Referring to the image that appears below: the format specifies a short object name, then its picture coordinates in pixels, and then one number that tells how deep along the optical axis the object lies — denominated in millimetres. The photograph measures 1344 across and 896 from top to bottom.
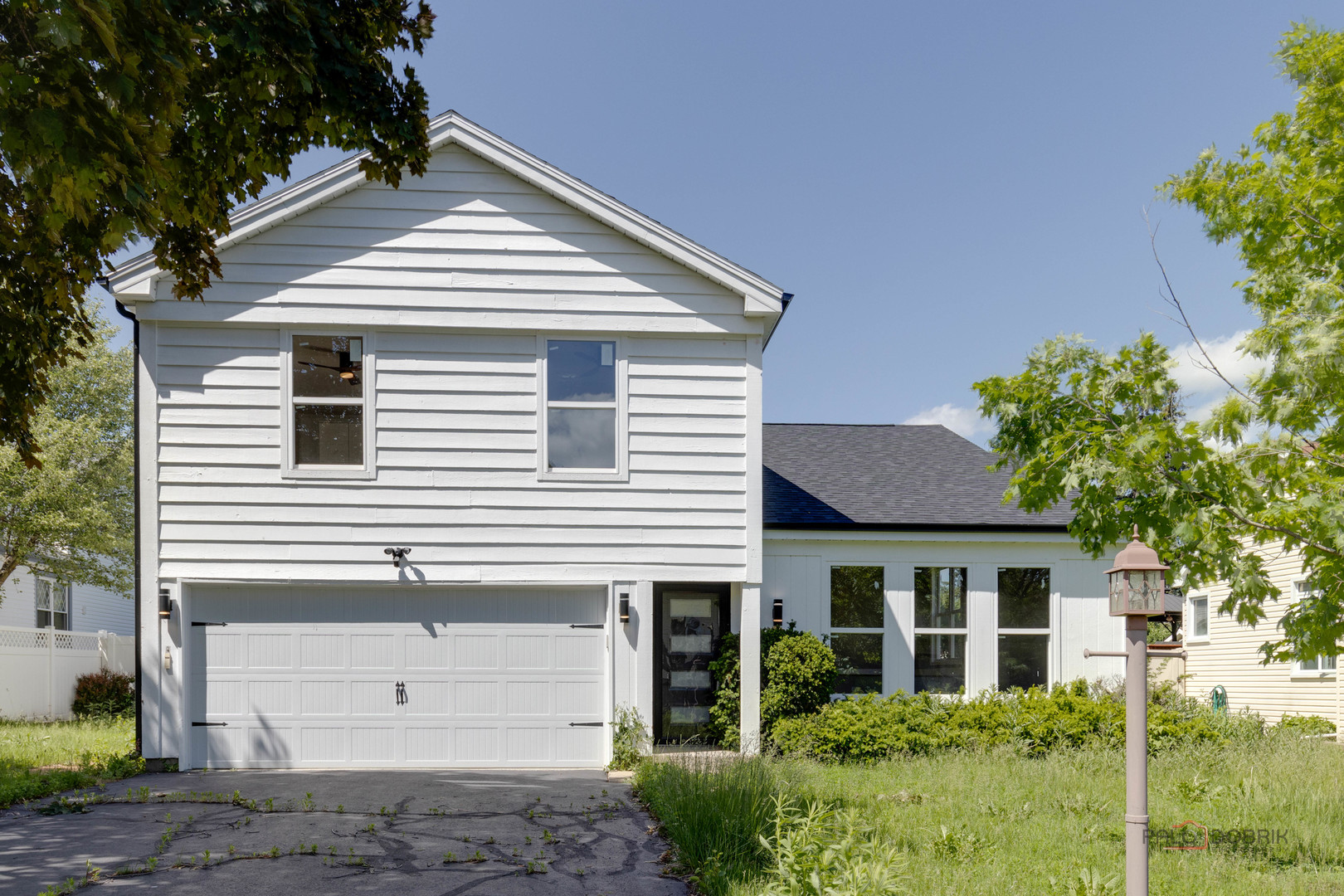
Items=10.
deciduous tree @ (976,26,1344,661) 6648
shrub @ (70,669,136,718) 17406
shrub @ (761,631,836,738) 11078
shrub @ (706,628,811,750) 11141
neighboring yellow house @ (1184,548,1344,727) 16922
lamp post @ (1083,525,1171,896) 4805
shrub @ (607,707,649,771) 10492
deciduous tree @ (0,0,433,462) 4188
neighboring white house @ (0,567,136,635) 20444
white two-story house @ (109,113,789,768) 10719
